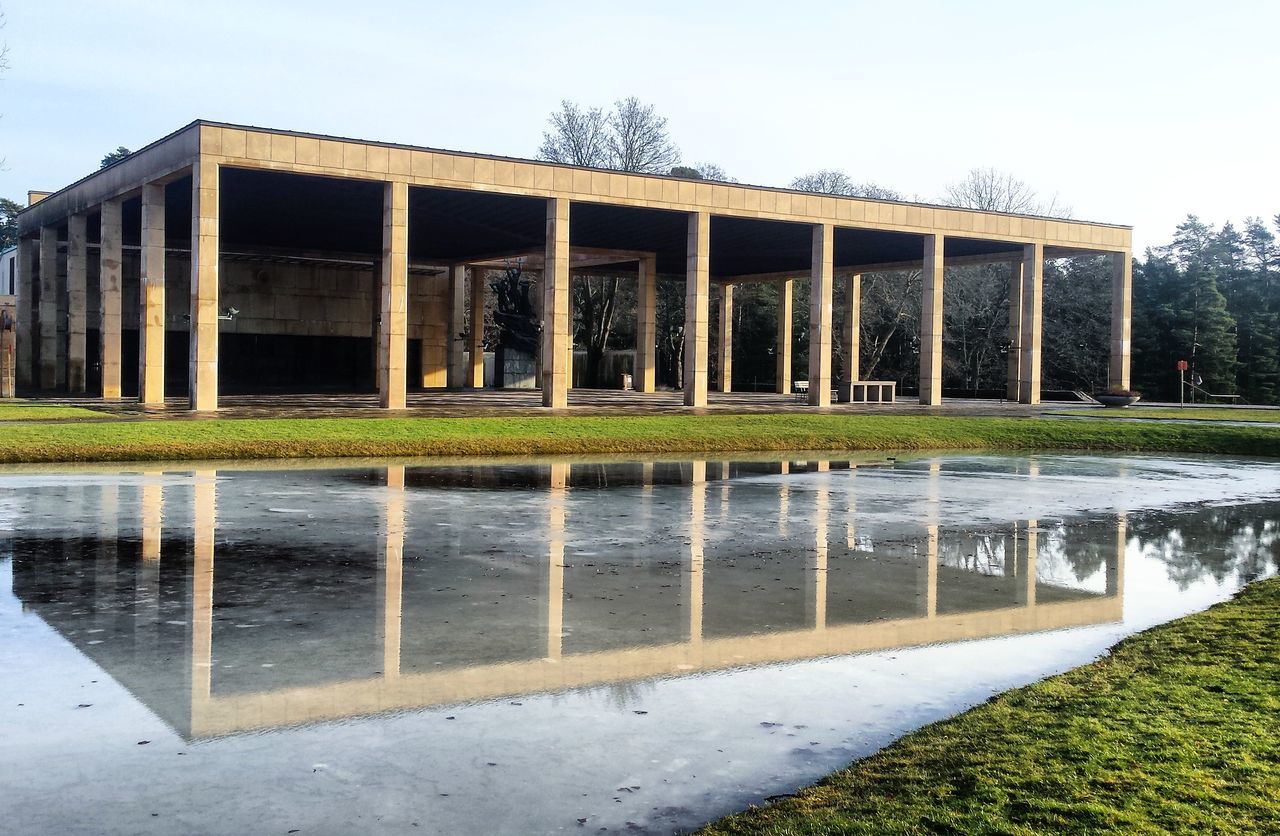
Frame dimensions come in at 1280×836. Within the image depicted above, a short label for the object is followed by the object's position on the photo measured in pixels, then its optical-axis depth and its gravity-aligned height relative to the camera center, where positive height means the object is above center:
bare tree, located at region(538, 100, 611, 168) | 77.12 +15.44
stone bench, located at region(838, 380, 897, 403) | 54.66 -0.40
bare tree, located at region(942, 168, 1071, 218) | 91.62 +14.31
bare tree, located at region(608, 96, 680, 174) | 78.06 +15.67
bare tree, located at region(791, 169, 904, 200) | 88.62 +14.70
